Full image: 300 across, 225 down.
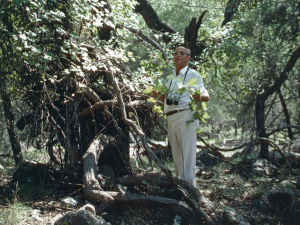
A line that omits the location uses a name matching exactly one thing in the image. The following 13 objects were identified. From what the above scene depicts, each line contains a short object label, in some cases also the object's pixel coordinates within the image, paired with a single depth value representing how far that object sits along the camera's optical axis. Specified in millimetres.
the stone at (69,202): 4546
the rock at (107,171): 5765
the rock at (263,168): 7622
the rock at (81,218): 3727
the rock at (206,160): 9352
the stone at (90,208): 4145
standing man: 4703
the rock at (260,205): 5293
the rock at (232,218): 4275
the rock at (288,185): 6052
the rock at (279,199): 5239
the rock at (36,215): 4237
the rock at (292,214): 4622
